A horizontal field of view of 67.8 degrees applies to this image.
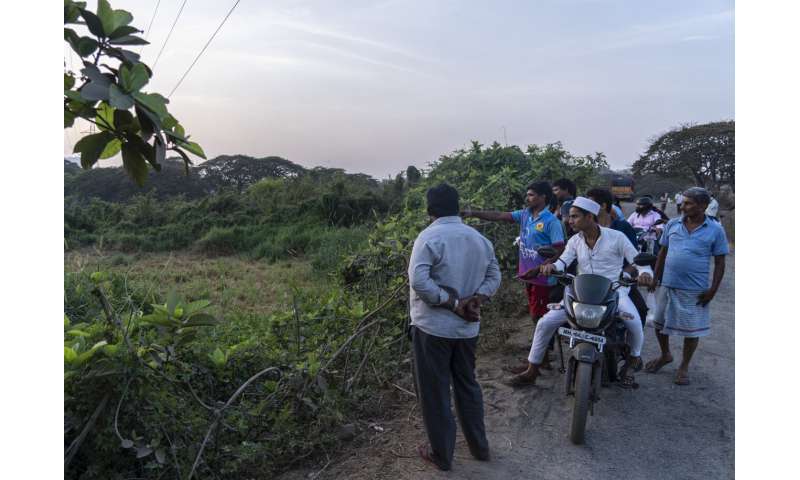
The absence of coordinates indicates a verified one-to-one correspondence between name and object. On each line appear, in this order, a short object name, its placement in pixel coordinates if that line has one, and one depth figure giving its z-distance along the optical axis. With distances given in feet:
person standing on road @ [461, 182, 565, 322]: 17.28
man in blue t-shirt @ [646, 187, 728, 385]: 17.07
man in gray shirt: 11.66
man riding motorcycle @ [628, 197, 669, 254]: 31.27
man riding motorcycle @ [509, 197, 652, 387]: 15.39
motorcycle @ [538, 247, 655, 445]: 13.08
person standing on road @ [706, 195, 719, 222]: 41.60
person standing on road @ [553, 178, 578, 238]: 19.76
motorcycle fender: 13.32
